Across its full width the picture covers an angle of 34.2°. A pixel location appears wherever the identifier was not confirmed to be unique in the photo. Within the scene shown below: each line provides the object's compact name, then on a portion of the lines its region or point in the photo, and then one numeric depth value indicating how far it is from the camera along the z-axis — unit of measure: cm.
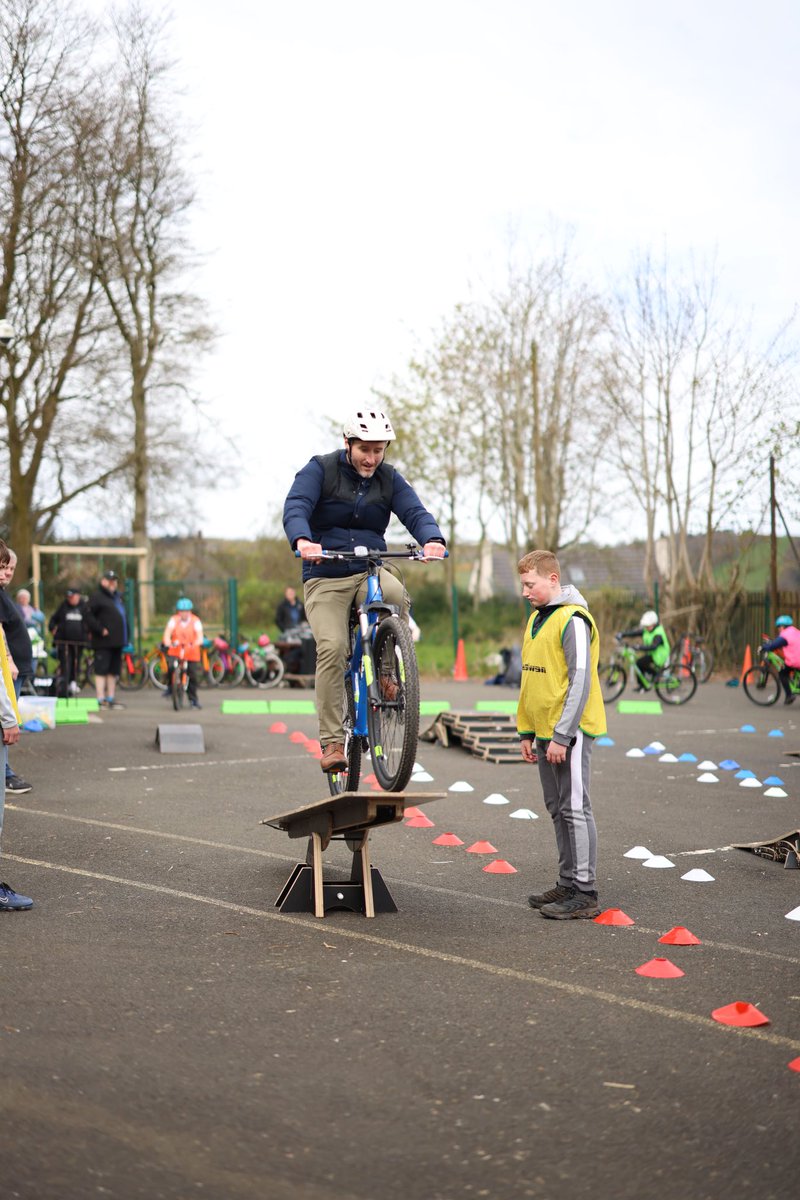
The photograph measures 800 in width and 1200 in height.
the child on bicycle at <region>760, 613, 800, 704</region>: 2025
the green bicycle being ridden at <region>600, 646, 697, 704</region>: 2178
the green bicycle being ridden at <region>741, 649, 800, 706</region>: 2083
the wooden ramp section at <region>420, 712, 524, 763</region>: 1349
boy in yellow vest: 630
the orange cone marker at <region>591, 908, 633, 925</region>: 617
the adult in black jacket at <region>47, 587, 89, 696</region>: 2233
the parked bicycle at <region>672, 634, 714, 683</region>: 2320
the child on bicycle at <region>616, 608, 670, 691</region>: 2208
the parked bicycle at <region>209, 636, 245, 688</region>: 2644
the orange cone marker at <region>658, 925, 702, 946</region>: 574
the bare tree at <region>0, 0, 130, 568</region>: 2744
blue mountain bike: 637
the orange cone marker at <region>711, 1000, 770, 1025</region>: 456
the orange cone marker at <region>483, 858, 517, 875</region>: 748
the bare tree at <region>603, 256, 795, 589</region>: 3209
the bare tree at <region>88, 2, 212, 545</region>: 3070
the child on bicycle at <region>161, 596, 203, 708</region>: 2044
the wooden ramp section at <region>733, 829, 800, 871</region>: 777
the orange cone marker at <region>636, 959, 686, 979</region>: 520
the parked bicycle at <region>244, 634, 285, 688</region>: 2608
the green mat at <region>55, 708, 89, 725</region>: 1709
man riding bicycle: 688
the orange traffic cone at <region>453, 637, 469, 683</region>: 3020
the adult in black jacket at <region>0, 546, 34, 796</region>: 720
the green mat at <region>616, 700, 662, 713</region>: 2028
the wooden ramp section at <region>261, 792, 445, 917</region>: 623
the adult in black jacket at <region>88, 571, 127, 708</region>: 2038
